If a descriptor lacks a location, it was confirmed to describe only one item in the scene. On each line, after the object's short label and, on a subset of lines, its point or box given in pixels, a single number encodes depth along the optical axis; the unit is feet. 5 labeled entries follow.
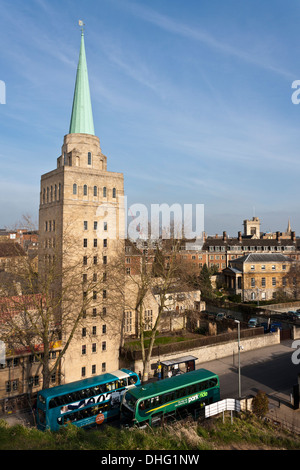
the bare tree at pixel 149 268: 95.35
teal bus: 64.95
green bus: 64.13
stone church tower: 101.91
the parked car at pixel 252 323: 146.26
